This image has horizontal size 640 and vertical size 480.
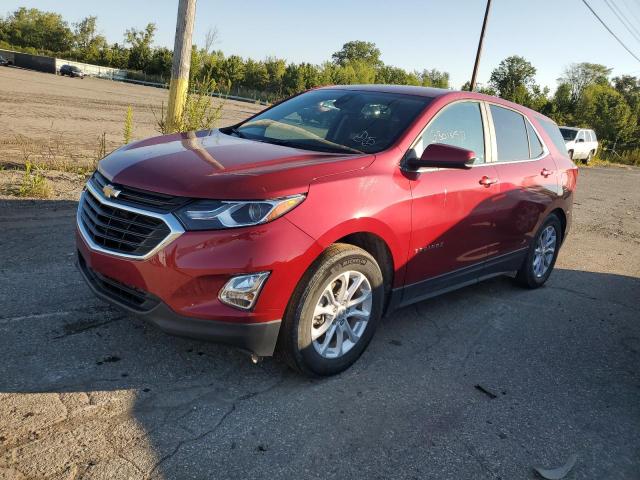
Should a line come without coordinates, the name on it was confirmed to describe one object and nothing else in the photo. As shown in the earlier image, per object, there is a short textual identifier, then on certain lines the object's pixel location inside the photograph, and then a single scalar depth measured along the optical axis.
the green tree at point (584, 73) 99.12
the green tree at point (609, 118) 43.09
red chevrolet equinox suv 2.88
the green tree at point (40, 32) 96.62
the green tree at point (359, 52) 135.25
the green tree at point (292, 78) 68.56
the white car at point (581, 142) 27.02
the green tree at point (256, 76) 77.31
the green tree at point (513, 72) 84.86
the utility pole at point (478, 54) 25.58
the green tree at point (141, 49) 78.88
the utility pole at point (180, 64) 7.91
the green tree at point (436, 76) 68.19
